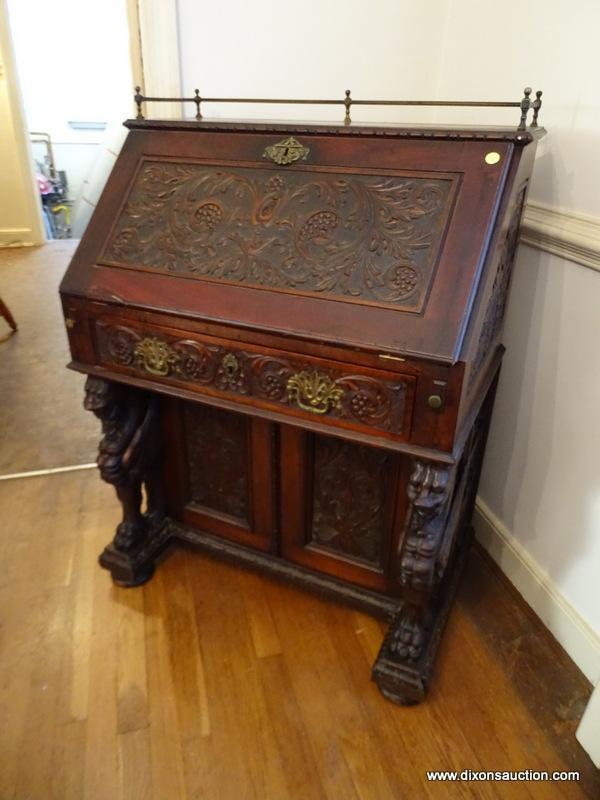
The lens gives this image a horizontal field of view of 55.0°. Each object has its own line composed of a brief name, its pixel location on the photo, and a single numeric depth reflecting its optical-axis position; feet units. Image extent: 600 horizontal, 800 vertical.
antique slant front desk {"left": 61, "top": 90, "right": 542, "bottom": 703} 3.46
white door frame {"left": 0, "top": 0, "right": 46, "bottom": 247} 12.60
